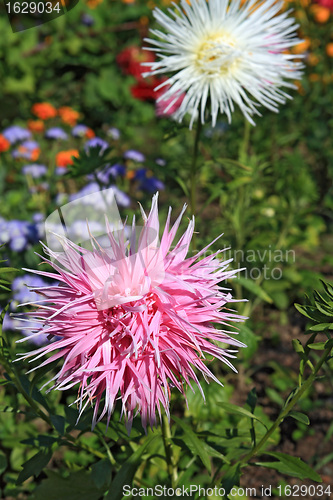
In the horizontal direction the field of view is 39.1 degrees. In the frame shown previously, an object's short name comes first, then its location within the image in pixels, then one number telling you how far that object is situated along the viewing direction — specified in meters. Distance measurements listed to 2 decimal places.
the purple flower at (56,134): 2.79
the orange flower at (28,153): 2.80
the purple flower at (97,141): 2.25
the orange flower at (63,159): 2.74
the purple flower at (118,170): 2.27
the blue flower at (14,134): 2.82
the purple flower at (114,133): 2.81
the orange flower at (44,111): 3.31
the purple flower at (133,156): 2.43
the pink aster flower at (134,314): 0.79
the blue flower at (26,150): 2.76
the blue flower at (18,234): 1.88
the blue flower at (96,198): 1.85
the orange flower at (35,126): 3.29
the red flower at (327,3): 2.52
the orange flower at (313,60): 2.98
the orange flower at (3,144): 2.87
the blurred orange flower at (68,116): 3.38
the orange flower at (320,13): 2.72
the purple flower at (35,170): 2.64
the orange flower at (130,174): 2.75
